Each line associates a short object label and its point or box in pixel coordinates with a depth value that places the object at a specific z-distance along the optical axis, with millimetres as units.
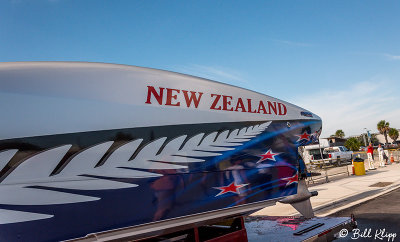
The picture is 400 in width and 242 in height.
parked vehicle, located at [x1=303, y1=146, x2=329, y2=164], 24556
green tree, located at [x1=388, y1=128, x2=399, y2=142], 83750
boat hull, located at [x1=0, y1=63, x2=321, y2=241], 2193
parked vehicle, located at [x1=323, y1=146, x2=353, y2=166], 24297
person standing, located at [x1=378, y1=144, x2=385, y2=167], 18873
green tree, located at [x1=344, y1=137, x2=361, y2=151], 56994
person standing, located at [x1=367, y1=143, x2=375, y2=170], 17317
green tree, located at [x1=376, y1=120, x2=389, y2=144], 77250
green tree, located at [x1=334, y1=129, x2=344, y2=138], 86500
